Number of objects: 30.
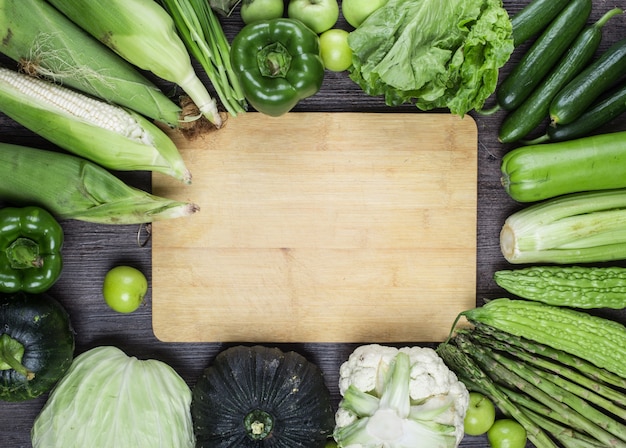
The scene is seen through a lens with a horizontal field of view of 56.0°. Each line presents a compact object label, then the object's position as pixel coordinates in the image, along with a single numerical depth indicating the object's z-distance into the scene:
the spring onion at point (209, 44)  1.69
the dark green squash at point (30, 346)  1.68
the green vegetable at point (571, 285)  1.79
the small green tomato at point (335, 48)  1.75
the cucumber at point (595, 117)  1.78
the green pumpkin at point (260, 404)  1.77
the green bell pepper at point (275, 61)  1.66
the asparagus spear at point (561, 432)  1.83
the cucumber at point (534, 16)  1.75
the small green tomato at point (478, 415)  1.85
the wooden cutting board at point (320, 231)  1.83
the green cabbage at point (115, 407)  1.76
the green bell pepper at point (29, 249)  1.66
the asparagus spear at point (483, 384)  1.84
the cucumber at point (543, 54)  1.75
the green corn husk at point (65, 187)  1.70
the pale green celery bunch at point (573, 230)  1.78
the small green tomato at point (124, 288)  1.81
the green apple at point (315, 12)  1.73
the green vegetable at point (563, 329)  1.80
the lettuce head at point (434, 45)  1.63
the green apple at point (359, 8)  1.70
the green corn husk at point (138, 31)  1.62
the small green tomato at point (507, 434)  1.86
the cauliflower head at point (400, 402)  1.71
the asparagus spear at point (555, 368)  1.82
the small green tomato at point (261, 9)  1.74
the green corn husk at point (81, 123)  1.66
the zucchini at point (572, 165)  1.75
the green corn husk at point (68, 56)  1.64
